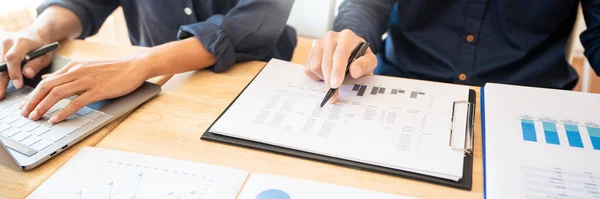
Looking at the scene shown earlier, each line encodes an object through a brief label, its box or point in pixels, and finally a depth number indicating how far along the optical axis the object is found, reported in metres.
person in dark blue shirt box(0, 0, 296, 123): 0.71
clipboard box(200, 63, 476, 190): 0.54
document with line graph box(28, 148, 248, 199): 0.52
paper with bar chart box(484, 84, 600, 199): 0.52
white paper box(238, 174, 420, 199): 0.52
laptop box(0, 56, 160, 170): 0.58
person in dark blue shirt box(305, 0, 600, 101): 0.97
